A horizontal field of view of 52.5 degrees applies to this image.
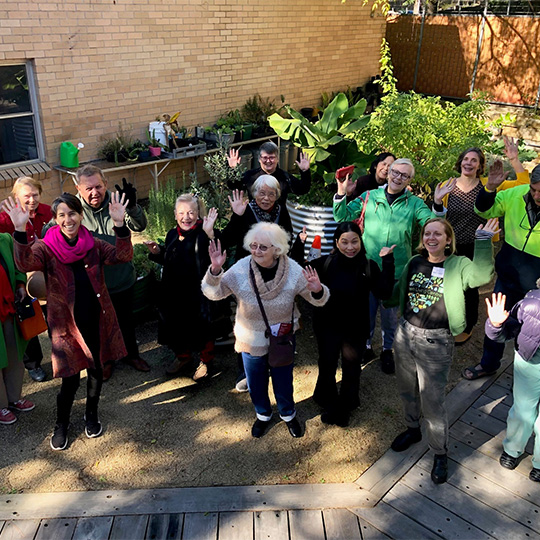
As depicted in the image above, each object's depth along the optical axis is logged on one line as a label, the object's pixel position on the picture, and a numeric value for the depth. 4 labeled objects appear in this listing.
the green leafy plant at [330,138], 6.83
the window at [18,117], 7.61
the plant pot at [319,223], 6.29
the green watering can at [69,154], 8.02
